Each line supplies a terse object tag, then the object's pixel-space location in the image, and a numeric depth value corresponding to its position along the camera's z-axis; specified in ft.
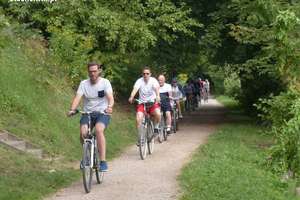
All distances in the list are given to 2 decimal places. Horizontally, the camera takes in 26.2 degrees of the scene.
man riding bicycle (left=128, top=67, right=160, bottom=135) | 48.39
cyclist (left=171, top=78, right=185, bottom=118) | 71.44
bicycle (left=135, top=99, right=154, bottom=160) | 45.19
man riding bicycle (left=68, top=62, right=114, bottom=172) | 34.30
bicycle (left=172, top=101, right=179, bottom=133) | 66.80
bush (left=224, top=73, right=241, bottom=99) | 131.09
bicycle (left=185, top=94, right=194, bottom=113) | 104.68
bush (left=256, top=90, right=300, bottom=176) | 30.37
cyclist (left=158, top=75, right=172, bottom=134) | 59.21
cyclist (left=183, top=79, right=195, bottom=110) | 104.27
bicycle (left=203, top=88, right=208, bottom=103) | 157.28
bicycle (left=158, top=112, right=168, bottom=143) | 55.93
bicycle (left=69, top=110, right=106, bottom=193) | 32.76
